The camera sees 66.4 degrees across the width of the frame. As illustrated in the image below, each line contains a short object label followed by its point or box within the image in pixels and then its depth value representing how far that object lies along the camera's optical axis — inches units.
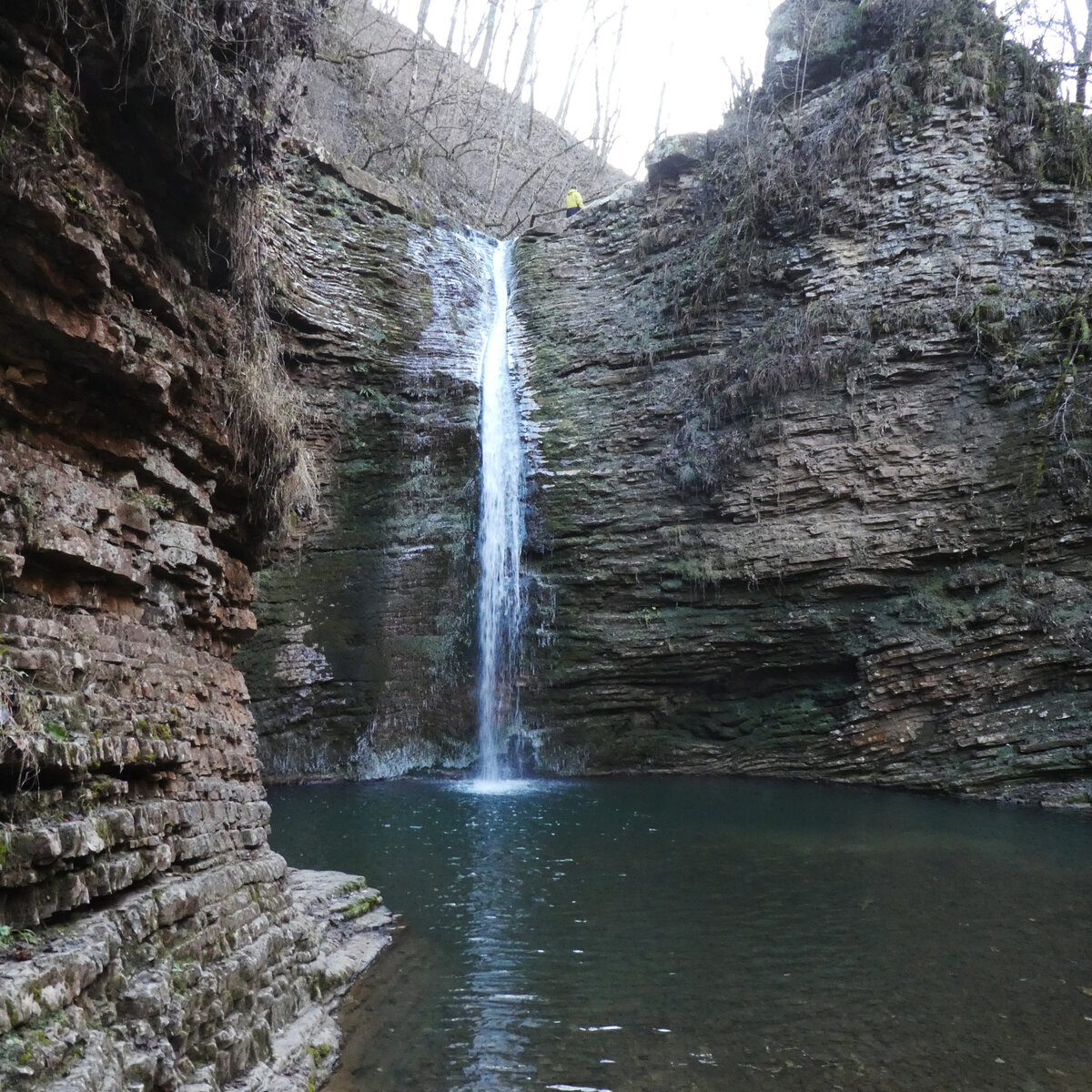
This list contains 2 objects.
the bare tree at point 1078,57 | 535.8
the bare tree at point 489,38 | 1069.1
